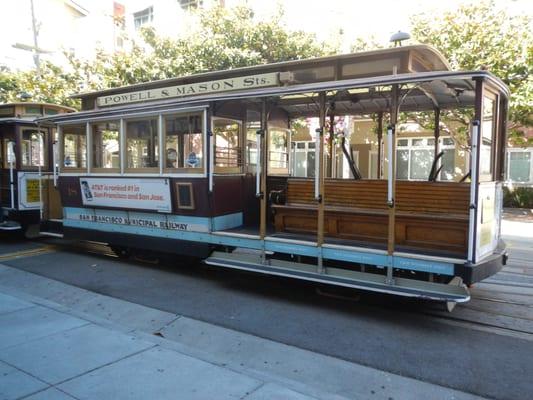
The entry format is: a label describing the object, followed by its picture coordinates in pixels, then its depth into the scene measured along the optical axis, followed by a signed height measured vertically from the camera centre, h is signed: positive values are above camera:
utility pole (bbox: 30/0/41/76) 19.58 +5.75
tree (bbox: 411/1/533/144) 13.59 +4.10
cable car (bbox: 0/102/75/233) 10.14 +0.12
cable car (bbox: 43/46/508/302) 5.16 -0.15
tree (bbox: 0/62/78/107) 18.11 +3.63
